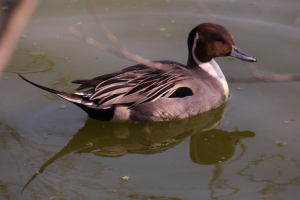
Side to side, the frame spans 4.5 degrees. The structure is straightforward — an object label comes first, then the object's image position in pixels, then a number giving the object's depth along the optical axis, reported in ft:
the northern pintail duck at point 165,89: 22.73
